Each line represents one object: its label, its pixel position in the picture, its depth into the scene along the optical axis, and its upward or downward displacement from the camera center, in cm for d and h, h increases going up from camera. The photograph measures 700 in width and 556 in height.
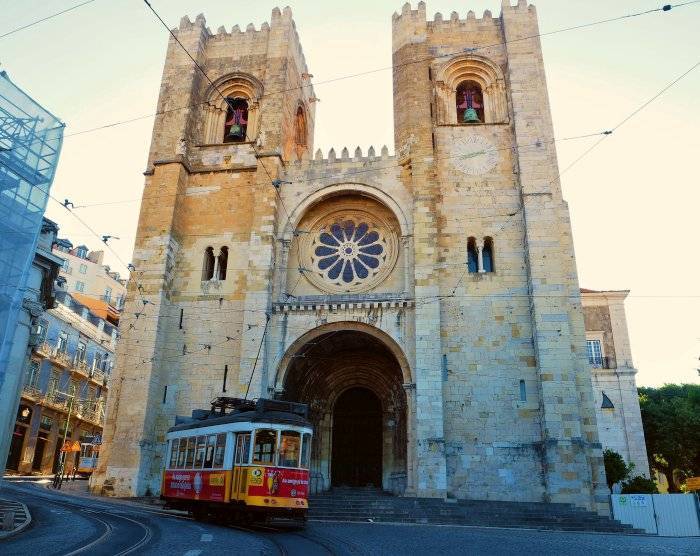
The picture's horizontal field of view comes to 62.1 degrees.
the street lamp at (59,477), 2033 +15
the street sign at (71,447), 2427 +140
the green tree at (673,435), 2802 +289
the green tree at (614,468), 2006 +93
